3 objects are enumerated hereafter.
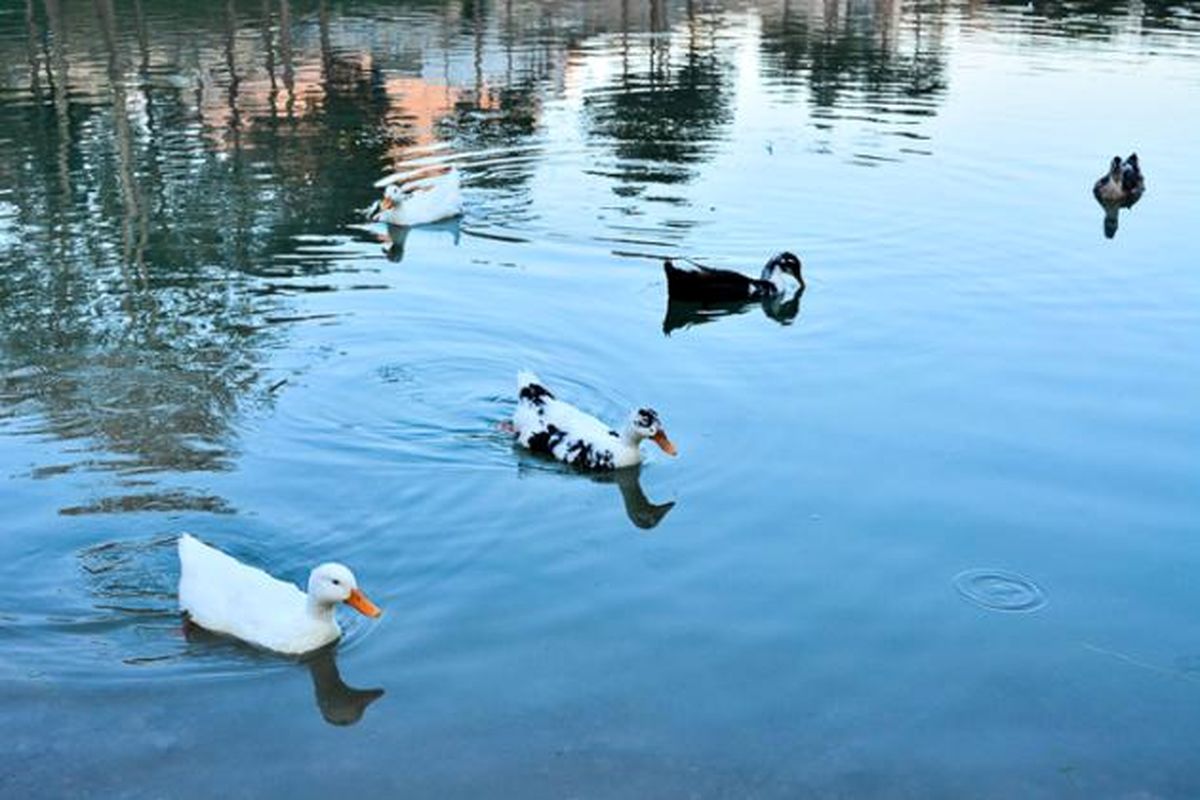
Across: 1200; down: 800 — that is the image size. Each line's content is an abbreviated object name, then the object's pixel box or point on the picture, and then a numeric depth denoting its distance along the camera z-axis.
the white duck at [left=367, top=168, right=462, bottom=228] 18.27
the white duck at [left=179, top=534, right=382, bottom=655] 8.77
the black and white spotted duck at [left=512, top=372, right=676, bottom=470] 11.27
